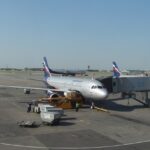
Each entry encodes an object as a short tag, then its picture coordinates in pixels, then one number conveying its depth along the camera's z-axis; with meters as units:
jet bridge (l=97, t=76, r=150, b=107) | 45.25
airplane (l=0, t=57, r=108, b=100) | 41.38
